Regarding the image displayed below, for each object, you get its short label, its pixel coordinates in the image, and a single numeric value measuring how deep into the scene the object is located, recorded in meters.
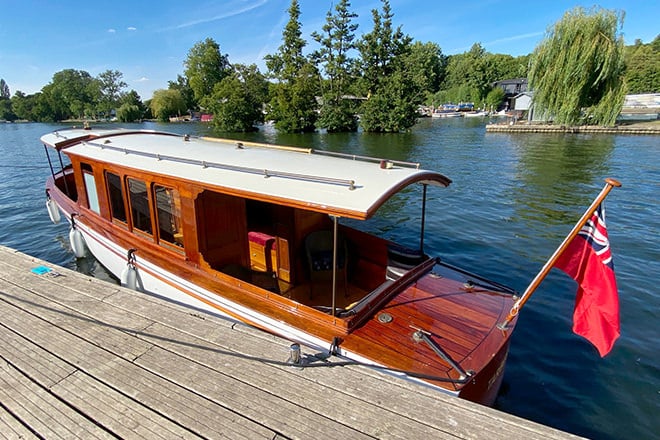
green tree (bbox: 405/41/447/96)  96.94
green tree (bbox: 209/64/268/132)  53.12
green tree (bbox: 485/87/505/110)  82.50
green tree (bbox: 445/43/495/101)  86.94
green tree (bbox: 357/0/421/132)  44.25
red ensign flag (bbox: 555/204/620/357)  3.83
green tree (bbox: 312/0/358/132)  49.19
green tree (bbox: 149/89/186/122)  79.69
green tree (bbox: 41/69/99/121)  95.50
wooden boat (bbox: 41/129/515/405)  4.04
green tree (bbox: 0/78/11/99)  149.62
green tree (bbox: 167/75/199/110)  89.12
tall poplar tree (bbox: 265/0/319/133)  49.91
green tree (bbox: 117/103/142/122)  81.31
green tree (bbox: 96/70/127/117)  95.31
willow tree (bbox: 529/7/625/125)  30.69
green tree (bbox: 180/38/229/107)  83.31
